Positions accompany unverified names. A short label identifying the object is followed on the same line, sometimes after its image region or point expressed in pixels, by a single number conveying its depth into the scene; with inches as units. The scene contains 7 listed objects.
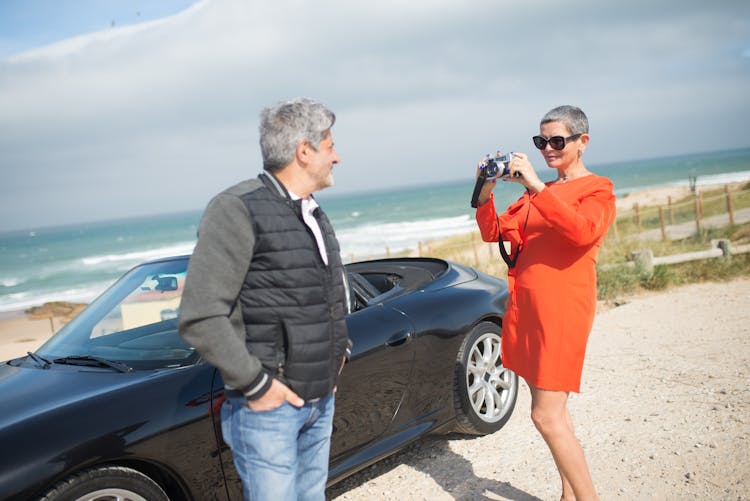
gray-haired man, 62.8
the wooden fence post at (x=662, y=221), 549.6
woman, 96.0
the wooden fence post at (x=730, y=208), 551.5
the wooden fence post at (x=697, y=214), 536.1
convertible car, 84.7
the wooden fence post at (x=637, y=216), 759.8
